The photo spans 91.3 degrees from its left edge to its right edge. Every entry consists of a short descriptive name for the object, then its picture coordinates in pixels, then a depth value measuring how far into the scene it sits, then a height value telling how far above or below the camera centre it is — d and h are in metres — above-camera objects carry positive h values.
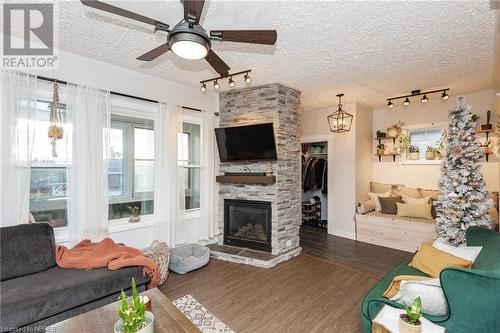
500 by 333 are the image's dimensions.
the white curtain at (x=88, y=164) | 2.79 +0.03
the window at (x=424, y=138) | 4.61 +0.54
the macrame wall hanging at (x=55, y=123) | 2.66 +0.49
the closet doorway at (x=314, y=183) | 5.58 -0.39
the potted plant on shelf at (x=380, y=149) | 5.05 +0.35
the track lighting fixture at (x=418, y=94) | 3.83 +1.17
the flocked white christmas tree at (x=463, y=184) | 2.73 -0.21
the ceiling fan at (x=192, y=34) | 1.47 +0.92
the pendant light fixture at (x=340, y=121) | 4.42 +0.84
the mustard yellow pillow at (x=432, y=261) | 2.01 -0.84
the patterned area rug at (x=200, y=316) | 2.13 -1.41
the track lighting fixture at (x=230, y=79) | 3.13 +1.23
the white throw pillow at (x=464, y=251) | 2.06 -0.76
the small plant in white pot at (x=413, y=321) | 1.29 -0.84
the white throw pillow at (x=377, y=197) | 4.75 -0.62
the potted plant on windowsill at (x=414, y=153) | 4.75 +0.25
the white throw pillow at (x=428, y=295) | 1.54 -0.83
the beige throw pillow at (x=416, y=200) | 4.28 -0.62
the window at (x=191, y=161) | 3.95 +0.09
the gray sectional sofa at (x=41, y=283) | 1.80 -0.98
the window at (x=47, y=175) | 2.65 -0.09
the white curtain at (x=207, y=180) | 4.05 -0.23
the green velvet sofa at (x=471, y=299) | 1.35 -0.76
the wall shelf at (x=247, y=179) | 3.62 -0.20
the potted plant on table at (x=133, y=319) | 1.32 -0.84
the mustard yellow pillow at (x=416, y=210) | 4.16 -0.77
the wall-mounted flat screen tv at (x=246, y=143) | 3.61 +0.37
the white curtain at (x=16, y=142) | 2.35 +0.25
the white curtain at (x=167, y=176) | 3.53 -0.14
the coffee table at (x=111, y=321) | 1.49 -0.99
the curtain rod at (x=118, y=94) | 2.61 +0.94
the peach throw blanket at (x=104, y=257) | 2.36 -0.90
